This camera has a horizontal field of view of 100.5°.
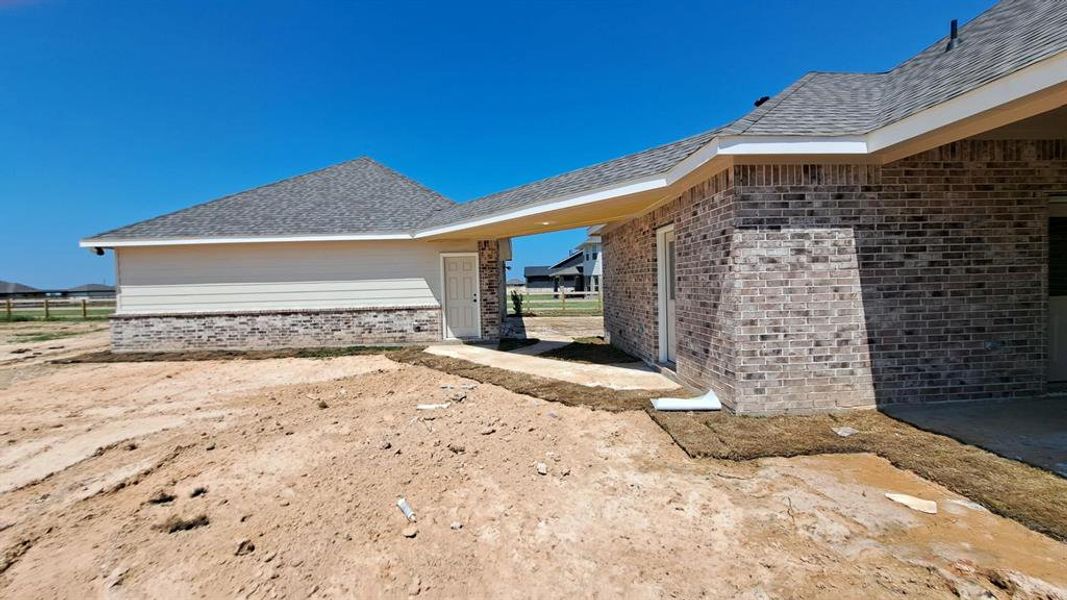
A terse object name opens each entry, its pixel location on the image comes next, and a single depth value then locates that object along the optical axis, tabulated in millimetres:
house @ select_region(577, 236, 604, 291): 46031
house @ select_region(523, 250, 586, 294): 50094
